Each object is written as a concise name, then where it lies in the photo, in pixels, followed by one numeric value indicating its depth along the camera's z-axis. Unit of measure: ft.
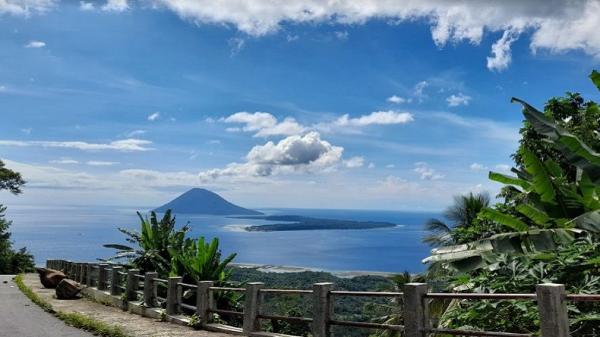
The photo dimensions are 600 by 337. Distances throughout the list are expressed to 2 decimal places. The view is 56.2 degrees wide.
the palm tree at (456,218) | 68.13
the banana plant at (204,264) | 47.67
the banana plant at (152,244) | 56.39
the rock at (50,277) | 74.27
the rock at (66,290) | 60.34
